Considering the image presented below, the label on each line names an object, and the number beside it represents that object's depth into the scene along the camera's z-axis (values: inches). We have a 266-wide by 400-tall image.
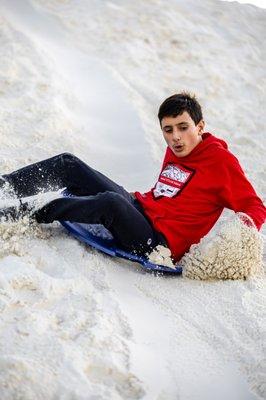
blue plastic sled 163.5
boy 161.6
